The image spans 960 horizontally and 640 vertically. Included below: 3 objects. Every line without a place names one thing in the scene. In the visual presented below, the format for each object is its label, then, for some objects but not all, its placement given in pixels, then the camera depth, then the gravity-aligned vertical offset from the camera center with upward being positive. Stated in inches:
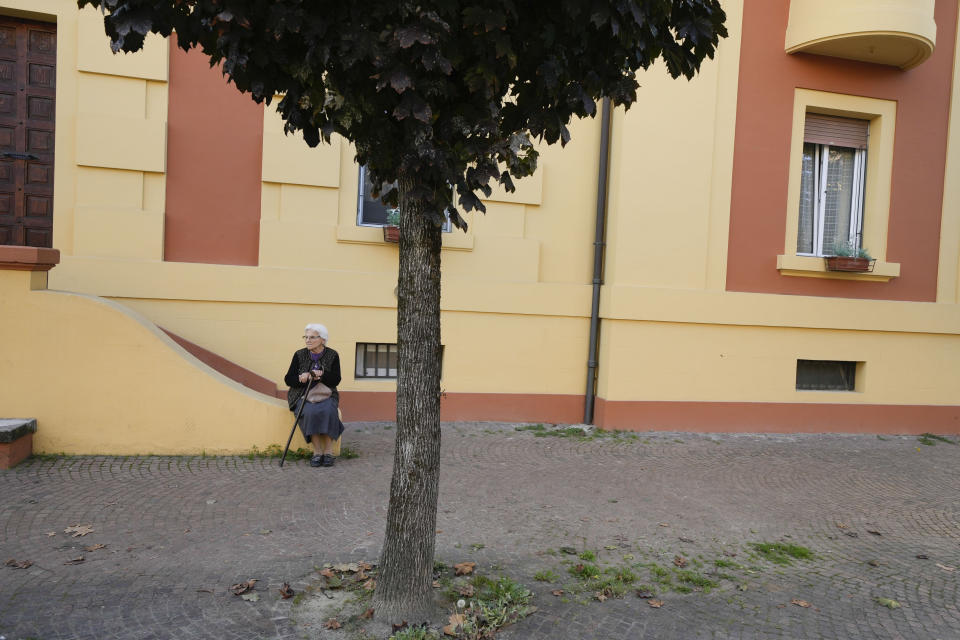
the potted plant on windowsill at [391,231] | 322.0 +23.5
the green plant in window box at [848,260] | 348.2 +22.5
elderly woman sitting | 253.9 -43.3
